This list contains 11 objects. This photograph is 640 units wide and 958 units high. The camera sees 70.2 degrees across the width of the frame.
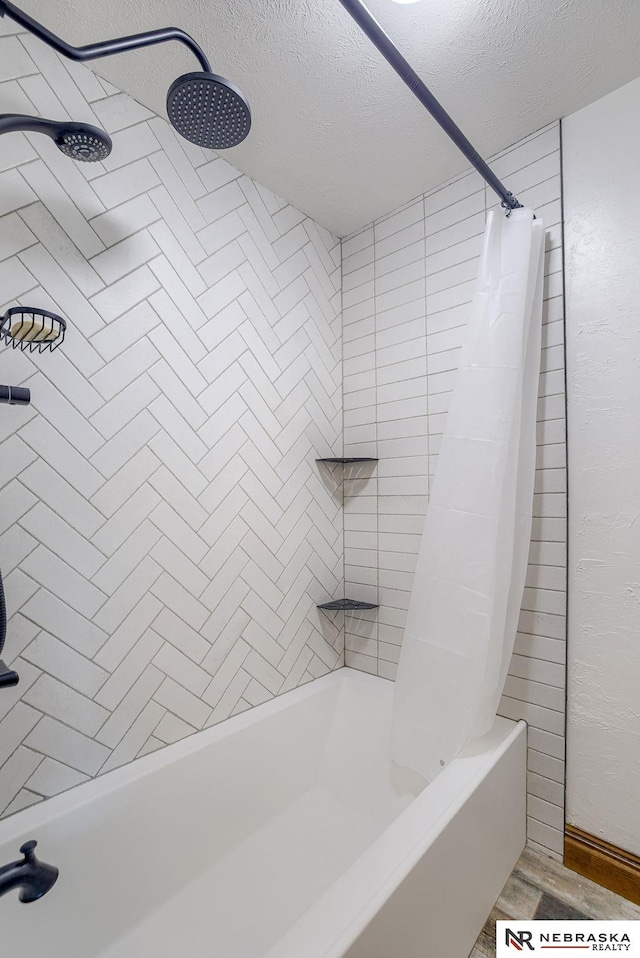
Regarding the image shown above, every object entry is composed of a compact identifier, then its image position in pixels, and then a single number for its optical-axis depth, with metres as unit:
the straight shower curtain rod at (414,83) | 0.88
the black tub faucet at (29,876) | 0.91
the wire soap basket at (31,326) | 1.01
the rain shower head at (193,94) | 0.85
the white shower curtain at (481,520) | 1.41
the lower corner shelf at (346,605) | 1.97
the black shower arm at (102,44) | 0.84
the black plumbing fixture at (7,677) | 0.84
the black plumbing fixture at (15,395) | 0.95
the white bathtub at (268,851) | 0.96
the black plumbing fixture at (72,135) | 0.92
